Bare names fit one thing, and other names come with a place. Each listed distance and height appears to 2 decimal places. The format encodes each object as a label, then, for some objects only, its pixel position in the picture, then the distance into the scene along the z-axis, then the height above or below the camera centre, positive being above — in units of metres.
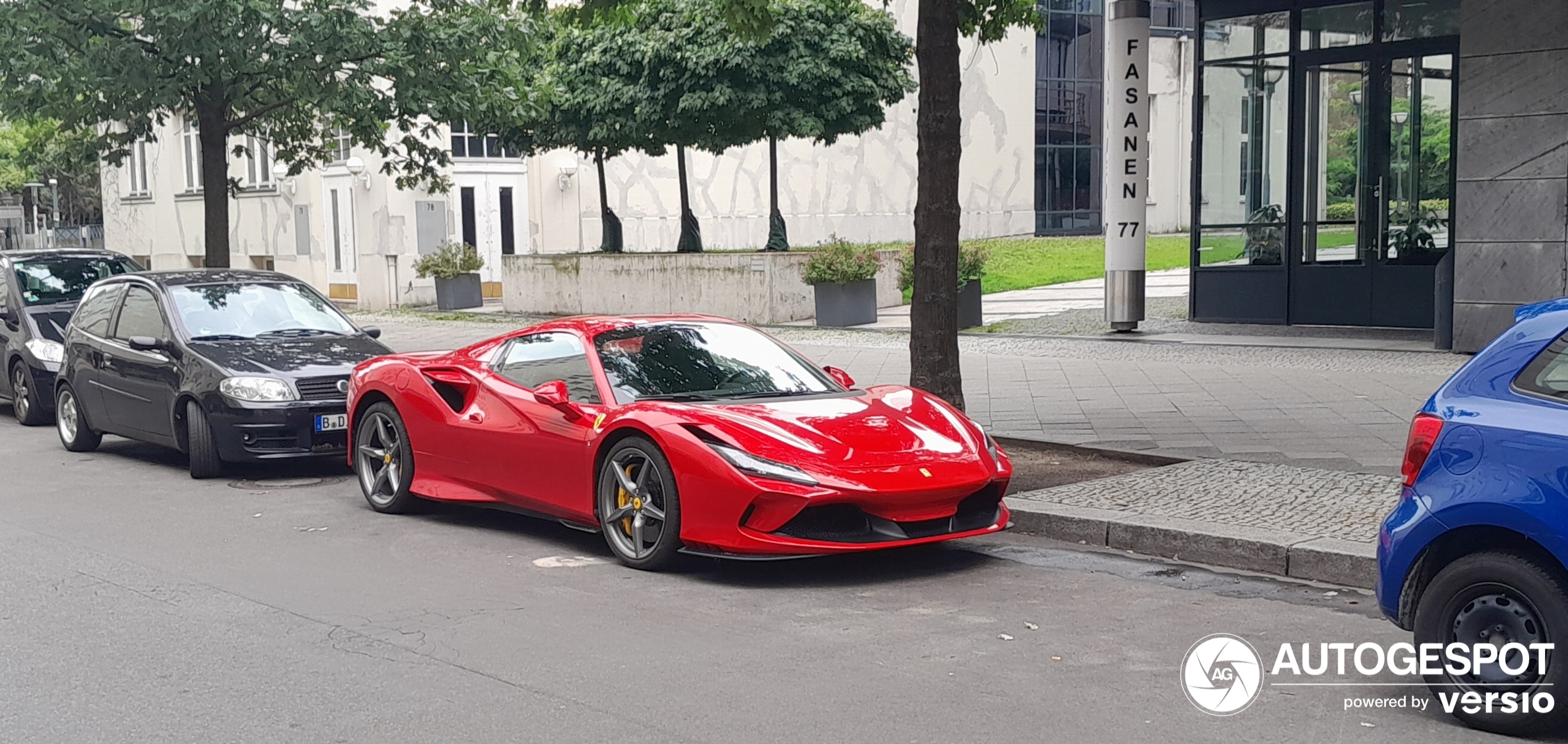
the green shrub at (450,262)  29.86 -0.32
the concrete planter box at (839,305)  22.55 -0.96
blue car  4.64 -0.93
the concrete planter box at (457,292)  30.00 -0.90
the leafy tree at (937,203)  10.28 +0.22
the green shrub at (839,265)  22.45 -0.40
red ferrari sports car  7.11 -1.01
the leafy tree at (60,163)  21.58 +2.26
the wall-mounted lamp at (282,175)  33.53 +1.61
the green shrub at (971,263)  20.91 -0.37
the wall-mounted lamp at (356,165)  31.92 +1.67
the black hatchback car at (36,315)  14.17 -0.57
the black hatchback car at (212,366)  10.59 -0.83
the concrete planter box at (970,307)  21.09 -0.97
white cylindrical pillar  19.06 +0.98
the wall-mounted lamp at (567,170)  35.59 +1.66
